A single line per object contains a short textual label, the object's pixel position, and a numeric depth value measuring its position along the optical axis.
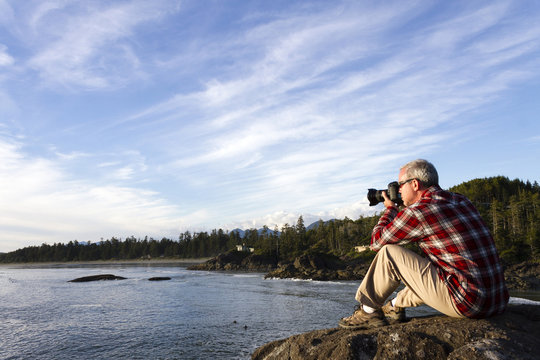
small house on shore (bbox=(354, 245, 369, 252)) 86.12
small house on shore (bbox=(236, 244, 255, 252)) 114.93
